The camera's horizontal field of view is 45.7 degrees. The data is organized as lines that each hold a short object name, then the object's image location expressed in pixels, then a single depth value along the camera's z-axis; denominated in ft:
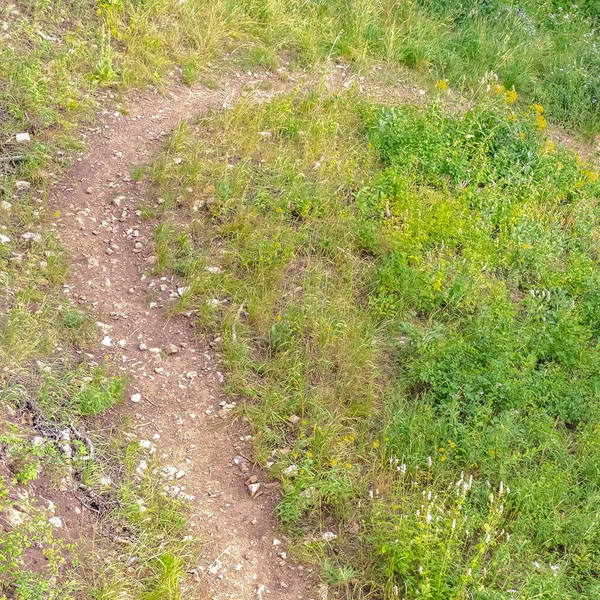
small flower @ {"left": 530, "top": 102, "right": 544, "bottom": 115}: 27.07
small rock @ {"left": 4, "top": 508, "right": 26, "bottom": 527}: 13.14
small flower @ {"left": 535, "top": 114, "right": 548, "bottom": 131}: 26.98
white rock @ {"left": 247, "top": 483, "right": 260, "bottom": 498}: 16.17
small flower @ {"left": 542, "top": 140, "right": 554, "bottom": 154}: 26.32
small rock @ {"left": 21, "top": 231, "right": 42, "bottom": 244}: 19.56
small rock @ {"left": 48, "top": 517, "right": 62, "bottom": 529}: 13.79
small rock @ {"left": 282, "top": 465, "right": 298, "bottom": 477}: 16.29
